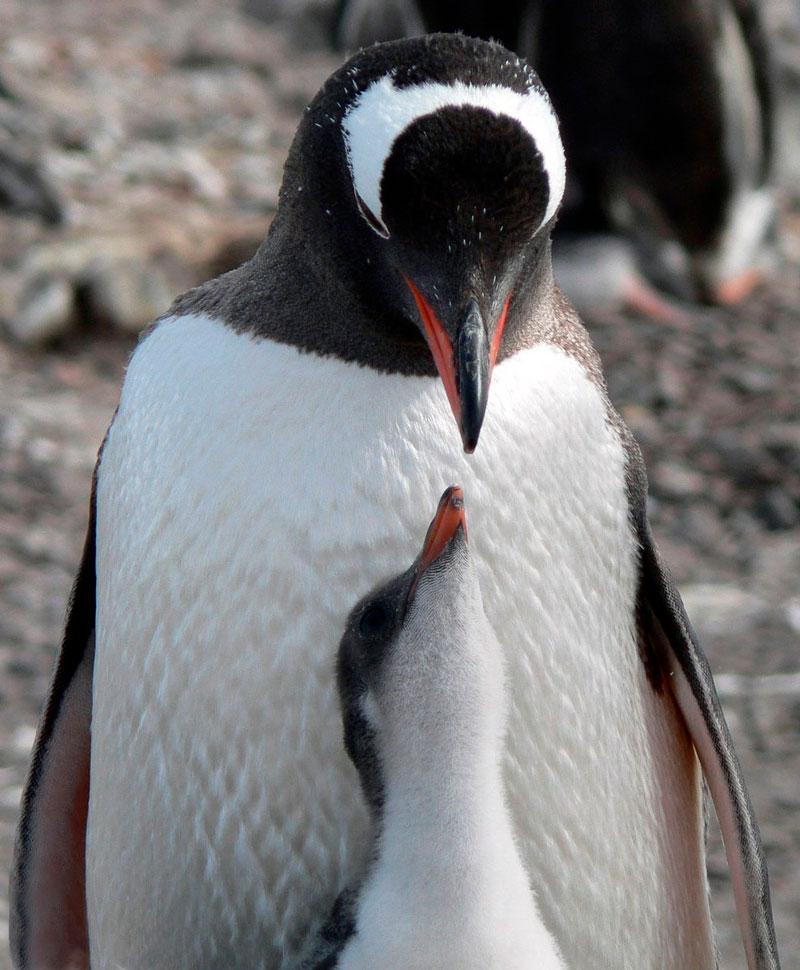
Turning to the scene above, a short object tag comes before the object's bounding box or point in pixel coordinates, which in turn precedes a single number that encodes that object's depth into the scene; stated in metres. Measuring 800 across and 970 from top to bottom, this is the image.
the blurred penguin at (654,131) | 10.01
